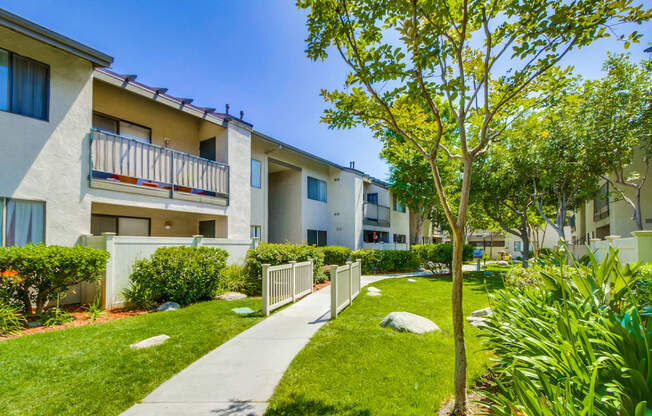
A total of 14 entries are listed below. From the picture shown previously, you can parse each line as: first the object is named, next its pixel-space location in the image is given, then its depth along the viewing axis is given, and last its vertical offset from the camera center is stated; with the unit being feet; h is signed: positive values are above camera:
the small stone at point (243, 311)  24.68 -6.68
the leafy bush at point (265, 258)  34.24 -3.61
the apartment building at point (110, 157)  24.56 +6.88
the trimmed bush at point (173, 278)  26.73 -4.54
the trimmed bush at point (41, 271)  20.40 -3.13
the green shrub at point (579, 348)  6.33 -3.12
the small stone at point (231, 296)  30.49 -6.84
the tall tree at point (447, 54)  10.81 +6.44
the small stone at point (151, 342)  17.29 -6.47
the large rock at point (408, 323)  20.09 -6.33
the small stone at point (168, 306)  26.23 -6.74
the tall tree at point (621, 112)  44.01 +16.11
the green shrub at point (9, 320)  19.56 -6.04
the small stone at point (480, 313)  23.64 -6.54
